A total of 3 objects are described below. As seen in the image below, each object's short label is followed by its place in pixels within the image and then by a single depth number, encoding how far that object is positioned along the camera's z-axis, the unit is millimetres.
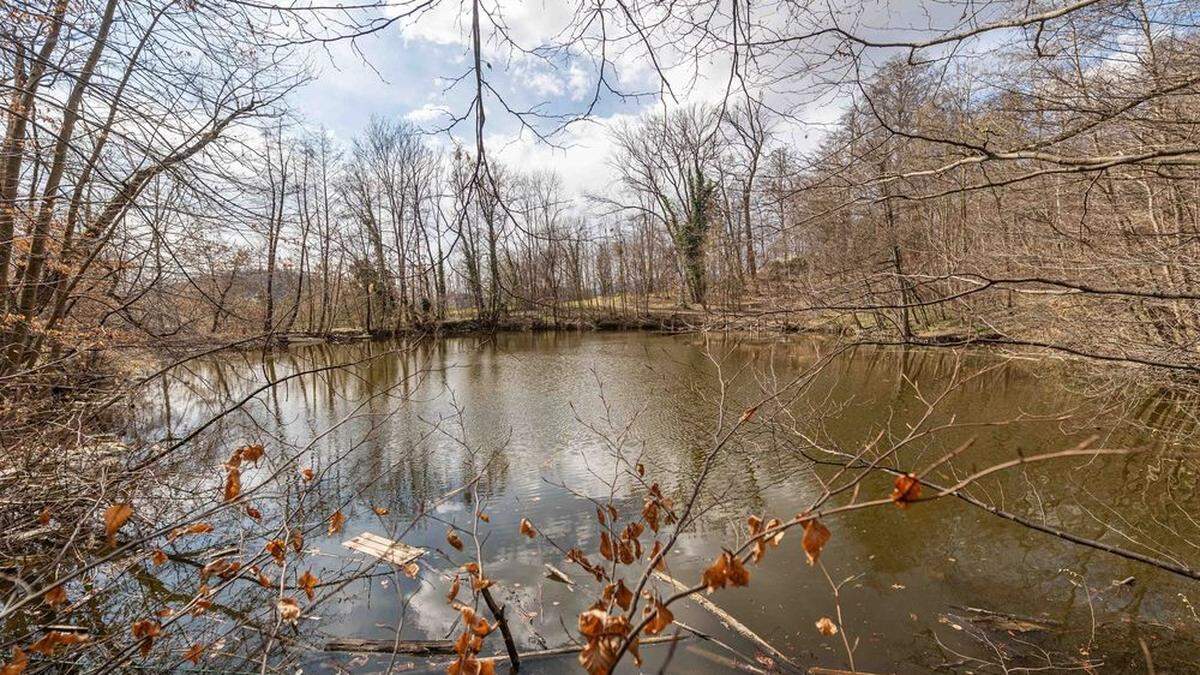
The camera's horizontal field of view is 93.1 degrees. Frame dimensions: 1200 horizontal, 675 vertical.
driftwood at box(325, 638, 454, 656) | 4512
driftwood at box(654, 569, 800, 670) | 4330
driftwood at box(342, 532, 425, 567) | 5855
